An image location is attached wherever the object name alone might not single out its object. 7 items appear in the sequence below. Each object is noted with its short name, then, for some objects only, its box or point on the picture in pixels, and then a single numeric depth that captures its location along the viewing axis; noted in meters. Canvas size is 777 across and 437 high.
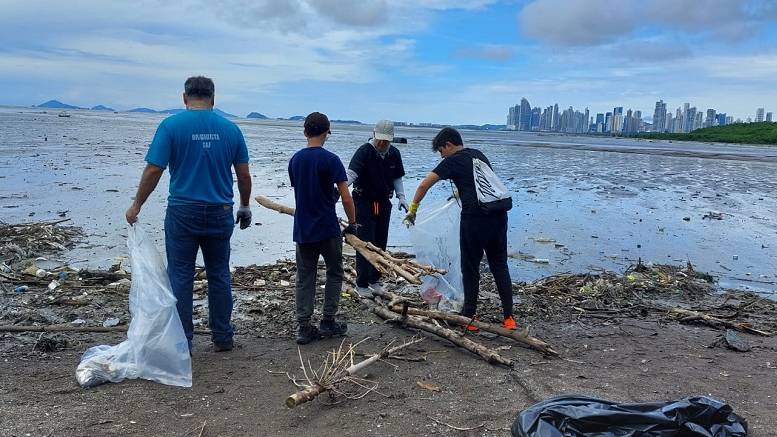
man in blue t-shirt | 4.38
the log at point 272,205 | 6.61
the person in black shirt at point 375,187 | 6.48
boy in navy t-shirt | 4.95
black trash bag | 3.18
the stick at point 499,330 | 5.18
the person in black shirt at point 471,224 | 5.42
